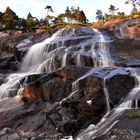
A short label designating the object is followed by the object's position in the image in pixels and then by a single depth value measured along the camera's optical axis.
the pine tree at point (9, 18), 68.06
